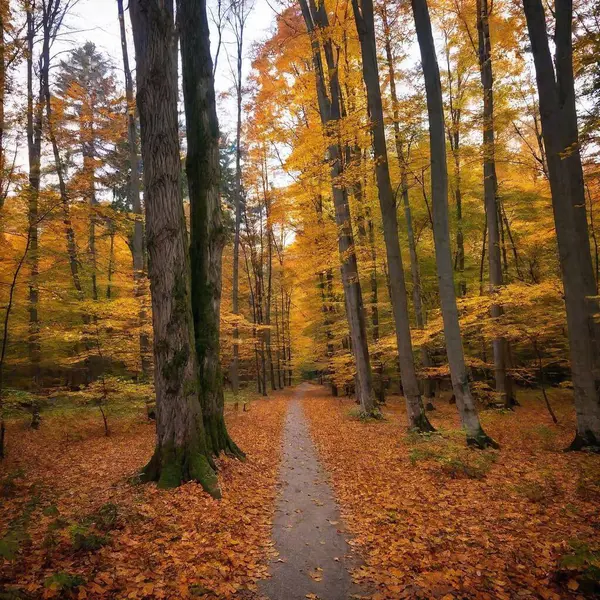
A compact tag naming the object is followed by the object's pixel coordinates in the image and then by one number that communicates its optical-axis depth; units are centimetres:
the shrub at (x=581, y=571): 289
